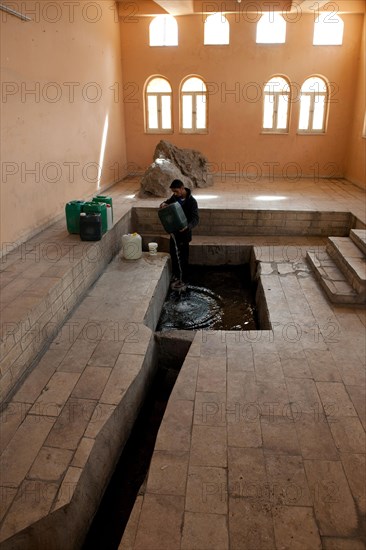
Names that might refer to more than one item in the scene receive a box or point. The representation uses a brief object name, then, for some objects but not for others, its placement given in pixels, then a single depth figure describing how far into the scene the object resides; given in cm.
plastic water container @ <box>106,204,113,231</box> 634
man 636
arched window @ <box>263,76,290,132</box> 1066
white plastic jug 642
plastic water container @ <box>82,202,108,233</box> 602
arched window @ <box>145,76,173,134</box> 1099
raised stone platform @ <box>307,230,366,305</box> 513
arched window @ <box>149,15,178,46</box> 1037
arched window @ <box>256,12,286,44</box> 1014
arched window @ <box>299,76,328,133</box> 1062
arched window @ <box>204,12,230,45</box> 1023
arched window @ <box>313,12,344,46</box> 996
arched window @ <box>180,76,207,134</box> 1091
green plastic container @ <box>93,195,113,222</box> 660
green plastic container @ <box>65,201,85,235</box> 598
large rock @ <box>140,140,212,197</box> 897
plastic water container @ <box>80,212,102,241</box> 579
